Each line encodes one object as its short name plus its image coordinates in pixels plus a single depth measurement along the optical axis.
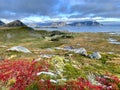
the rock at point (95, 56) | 14.81
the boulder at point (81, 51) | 15.41
